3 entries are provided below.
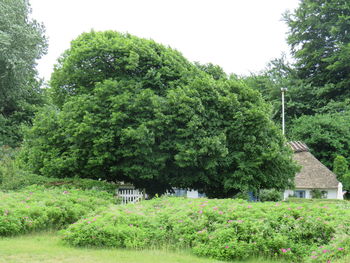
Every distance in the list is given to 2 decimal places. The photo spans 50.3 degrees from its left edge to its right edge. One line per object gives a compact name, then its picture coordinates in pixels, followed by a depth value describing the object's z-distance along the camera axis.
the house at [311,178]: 31.03
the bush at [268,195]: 26.16
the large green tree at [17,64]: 25.58
